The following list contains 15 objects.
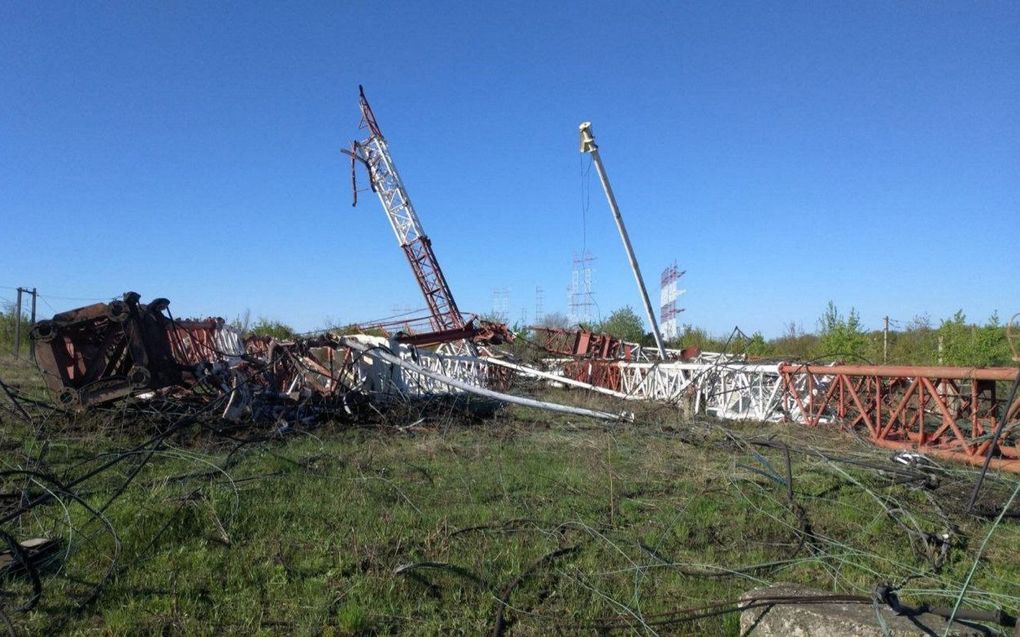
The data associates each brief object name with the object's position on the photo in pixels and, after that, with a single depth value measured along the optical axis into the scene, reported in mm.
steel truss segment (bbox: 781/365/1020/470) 8070
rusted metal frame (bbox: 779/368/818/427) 10901
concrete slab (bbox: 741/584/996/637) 3029
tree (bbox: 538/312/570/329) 39000
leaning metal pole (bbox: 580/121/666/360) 14516
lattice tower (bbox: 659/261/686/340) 35781
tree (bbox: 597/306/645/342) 33312
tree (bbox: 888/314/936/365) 19281
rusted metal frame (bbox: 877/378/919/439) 8750
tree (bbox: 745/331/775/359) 28047
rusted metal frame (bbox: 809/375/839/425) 10365
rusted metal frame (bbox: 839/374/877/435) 9508
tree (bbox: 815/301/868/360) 20641
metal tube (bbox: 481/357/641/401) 13388
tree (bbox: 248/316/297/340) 29869
